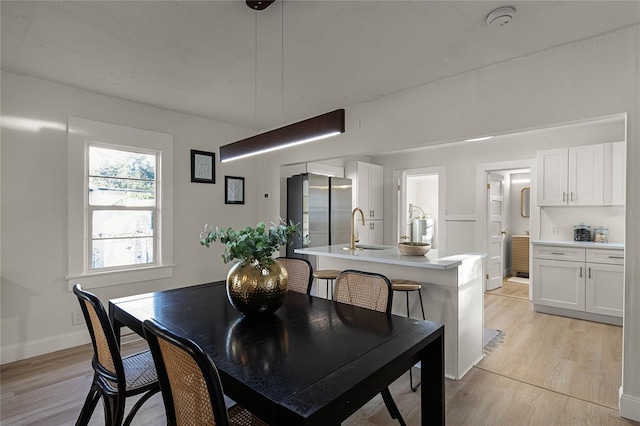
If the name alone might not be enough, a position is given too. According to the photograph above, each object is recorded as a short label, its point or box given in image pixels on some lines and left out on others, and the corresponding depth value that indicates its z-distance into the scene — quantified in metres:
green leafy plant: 1.63
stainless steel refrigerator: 4.37
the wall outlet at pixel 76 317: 3.13
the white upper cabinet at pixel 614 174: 3.87
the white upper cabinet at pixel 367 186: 5.56
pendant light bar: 1.68
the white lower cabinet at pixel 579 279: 3.71
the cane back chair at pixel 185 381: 0.94
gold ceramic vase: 1.61
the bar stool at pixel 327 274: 2.96
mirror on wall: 6.54
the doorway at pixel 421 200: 5.58
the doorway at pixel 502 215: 5.04
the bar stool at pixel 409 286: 2.39
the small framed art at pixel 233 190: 4.29
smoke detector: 1.90
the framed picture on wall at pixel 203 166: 3.97
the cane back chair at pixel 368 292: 1.90
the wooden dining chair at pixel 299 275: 2.52
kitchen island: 2.51
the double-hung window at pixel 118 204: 3.12
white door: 5.17
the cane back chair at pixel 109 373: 1.49
